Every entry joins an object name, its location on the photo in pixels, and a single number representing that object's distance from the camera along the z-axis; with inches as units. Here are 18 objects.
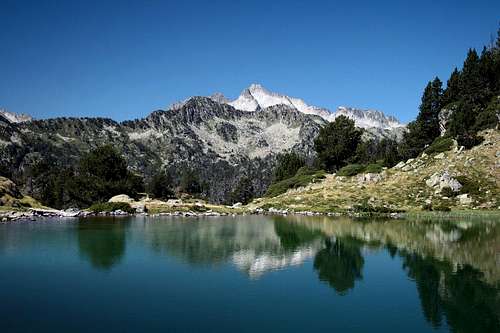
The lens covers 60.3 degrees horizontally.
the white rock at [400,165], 4659.0
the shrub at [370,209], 3535.9
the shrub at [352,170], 4990.2
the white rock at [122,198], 4651.8
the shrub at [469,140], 3922.2
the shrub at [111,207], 4173.2
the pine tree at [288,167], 6884.8
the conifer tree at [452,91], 5252.5
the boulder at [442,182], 3523.6
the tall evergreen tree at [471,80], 4687.5
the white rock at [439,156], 4133.4
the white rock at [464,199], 3326.8
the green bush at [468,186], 3395.7
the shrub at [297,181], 5317.4
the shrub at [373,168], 4955.7
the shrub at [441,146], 4287.4
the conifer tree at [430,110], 5216.5
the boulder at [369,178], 4473.4
